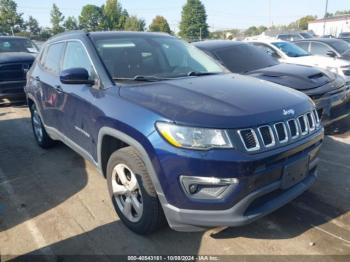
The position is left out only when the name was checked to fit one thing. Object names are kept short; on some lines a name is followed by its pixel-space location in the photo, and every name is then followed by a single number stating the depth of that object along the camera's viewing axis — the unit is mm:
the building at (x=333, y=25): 58194
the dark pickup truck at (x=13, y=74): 8320
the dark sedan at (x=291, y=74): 5172
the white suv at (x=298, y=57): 8500
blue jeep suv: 2490
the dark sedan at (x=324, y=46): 9918
